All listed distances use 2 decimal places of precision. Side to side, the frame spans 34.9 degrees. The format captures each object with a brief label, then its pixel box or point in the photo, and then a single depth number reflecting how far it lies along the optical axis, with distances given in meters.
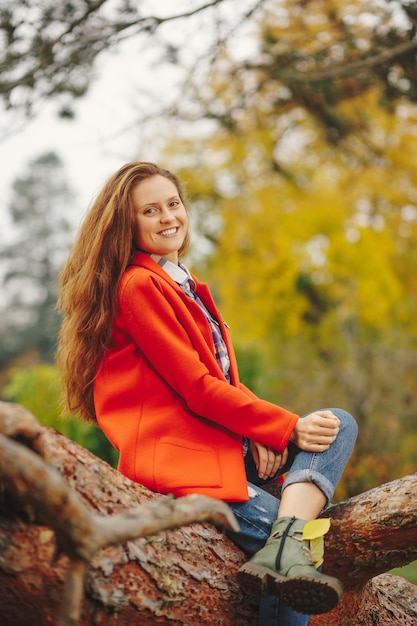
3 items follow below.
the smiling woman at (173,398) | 2.05
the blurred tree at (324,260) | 8.42
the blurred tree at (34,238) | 33.91
